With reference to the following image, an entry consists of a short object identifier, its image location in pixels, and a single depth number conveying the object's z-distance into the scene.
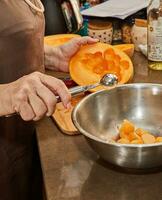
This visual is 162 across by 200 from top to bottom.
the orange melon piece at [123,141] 1.20
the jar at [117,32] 1.99
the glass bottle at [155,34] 1.67
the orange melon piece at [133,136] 1.22
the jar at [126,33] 1.96
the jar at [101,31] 1.90
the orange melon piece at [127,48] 1.76
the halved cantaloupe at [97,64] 1.57
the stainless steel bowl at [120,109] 1.30
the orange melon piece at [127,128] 1.25
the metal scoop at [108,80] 1.48
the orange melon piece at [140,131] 1.25
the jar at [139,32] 1.86
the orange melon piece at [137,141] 1.19
